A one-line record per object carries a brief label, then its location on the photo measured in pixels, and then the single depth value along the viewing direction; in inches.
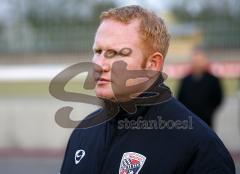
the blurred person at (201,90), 642.2
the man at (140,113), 177.8
